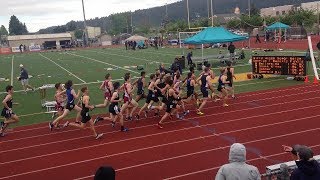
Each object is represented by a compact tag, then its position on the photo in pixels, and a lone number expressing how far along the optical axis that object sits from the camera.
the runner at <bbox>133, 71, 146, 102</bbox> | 15.75
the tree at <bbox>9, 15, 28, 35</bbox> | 166.38
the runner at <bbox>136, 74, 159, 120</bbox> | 14.73
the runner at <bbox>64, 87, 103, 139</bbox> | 12.29
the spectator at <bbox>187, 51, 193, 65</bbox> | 30.25
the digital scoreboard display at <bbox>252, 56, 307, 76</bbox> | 20.59
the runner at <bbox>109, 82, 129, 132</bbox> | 13.30
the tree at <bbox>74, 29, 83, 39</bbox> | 133.38
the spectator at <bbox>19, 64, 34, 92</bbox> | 22.38
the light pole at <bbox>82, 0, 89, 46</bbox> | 73.74
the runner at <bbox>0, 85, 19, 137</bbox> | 13.98
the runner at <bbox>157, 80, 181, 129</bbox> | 13.48
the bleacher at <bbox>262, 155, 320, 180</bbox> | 6.35
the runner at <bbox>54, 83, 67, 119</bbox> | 14.53
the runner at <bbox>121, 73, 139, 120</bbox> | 14.03
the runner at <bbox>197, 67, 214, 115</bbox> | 15.30
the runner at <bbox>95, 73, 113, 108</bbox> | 14.63
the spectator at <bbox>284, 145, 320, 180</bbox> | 5.15
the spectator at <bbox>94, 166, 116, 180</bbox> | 4.29
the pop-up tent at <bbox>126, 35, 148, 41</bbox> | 71.95
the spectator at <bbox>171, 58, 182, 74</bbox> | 21.70
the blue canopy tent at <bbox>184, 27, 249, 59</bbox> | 30.07
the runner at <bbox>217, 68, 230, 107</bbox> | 16.31
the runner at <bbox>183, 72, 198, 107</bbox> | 15.54
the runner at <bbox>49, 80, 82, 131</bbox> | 13.52
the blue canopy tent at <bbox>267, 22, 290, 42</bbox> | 44.85
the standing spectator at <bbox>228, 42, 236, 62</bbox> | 31.16
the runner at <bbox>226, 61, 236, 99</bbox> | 17.19
